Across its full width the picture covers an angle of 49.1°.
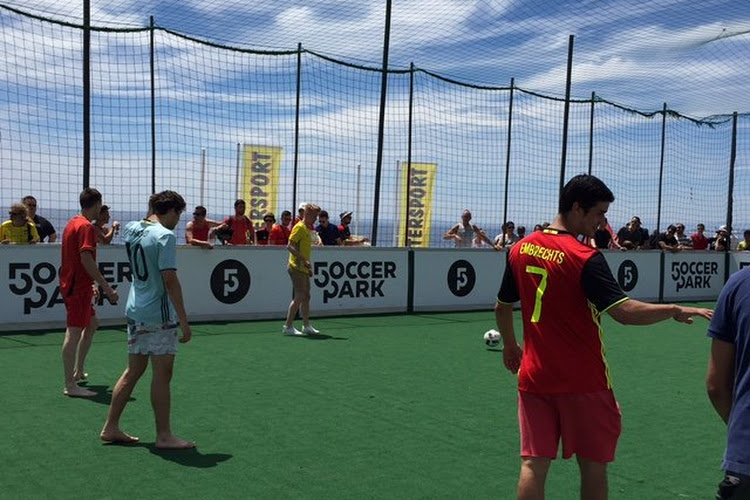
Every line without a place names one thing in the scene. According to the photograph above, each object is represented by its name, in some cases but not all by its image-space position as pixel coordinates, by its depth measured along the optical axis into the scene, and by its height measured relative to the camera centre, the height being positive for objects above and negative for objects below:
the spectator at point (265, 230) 15.19 -0.61
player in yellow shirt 11.62 -1.02
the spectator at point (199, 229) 12.99 -0.55
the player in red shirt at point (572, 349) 3.52 -0.62
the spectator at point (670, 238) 19.58 -0.61
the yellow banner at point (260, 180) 14.06 +0.33
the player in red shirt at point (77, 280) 7.09 -0.79
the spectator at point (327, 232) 15.22 -0.59
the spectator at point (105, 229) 11.13 -0.56
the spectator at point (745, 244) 20.80 -0.72
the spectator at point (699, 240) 20.98 -0.67
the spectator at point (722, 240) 20.88 -0.64
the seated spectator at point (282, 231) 14.52 -0.57
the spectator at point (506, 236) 16.42 -0.61
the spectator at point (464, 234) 16.36 -0.56
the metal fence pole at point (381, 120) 14.44 +1.44
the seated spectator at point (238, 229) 14.10 -0.55
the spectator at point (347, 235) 15.32 -0.65
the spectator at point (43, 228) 12.13 -0.57
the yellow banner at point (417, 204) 15.22 -0.01
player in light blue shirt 5.50 -0.80
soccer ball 10.75 -1.73
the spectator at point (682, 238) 20.06 -0.62
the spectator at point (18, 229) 11.12 -0.56
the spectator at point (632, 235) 18.97 -0.55
